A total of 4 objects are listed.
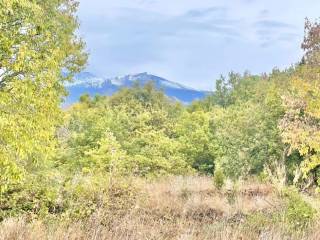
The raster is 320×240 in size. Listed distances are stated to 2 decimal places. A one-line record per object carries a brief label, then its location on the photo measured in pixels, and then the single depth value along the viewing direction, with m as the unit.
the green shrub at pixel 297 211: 8.88
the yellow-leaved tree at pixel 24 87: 12.99
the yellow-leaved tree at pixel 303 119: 16.02
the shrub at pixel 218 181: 17.47
